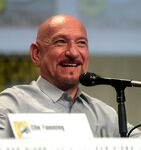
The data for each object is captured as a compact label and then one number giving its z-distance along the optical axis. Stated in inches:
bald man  138.6
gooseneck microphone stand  129.6
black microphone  130.1
